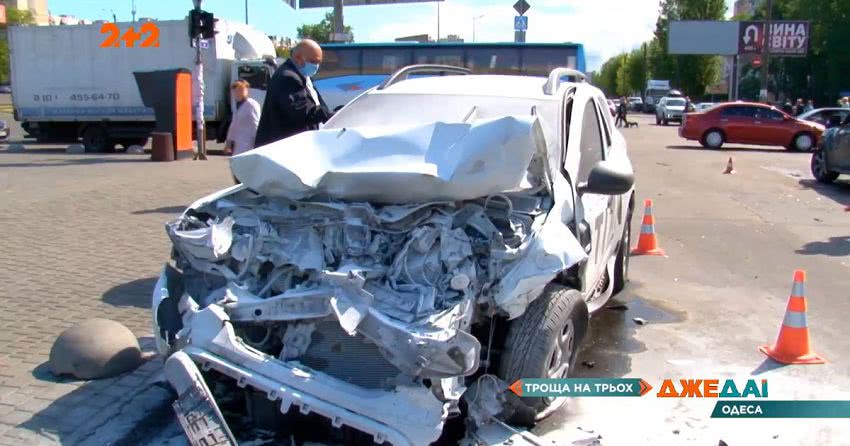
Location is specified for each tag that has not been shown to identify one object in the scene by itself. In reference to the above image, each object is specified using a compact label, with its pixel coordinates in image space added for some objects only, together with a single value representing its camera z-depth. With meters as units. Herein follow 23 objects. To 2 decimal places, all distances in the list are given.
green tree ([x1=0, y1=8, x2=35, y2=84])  70.59
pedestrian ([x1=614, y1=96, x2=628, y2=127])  39.07
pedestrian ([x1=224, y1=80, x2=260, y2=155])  8.87
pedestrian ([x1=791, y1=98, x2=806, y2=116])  45.46
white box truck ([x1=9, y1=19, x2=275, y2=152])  22.58
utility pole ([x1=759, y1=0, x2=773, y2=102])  41.03
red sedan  25.70
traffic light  16.91
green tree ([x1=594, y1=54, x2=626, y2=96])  141.62
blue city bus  15.15
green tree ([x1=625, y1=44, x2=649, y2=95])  106.59
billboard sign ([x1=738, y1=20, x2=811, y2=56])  52.84
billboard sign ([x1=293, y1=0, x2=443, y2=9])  30.53
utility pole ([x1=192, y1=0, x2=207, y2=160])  18.66
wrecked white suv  3.54
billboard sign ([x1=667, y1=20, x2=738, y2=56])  61.19
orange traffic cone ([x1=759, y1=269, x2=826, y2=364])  5.49
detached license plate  3.49
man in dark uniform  6.75
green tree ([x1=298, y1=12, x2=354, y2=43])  88.64
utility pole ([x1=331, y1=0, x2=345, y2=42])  24.86
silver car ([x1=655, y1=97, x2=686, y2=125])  47.03
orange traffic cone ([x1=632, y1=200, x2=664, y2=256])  9.23
